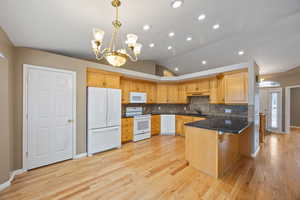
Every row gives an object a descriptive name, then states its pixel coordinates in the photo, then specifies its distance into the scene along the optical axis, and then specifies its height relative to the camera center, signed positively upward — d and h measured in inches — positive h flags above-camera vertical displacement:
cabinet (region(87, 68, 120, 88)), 126.9 +22.9
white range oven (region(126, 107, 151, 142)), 166.9 -35.9
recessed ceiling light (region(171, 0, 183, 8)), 70.4 +57.1
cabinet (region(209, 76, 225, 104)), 149.9 +11.9
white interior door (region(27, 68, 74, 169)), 95.8 -14.6
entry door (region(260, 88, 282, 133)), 218.4 -12.6
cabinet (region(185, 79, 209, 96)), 172.9 +19.7
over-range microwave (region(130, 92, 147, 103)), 174.6 +3.6
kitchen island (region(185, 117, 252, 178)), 85.6 -36.5
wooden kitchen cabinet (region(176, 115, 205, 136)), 182.7 -35.6
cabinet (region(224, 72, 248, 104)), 126.1 +13.3
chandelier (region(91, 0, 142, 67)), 59.9 +27.8
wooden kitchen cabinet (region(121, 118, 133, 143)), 157.8 -39.9
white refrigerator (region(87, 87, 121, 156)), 123.3 -21.6
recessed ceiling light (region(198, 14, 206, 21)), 87.6 +60.8
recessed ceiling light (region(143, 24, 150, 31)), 92.2 +56.2
